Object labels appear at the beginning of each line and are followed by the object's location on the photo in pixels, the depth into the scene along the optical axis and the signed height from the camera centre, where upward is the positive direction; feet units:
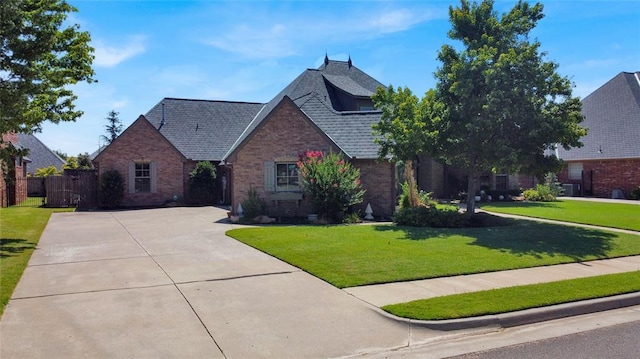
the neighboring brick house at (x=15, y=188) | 84.28 -1.44
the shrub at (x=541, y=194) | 95.40 -4.04
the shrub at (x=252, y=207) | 62.44 -3.95
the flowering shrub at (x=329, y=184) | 59.36 -0.90
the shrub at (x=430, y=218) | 53.62 -4.90
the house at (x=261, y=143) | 66.90 +5.84
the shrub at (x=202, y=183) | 89.76 -0.94
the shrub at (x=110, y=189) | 84.17 -1.74
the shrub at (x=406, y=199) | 65.58 -3.32
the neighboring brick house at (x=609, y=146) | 103.14 +6.40
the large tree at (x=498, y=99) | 49.67 +8.31
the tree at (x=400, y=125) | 53.26 +5.98
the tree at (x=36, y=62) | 38.50 +10.70
